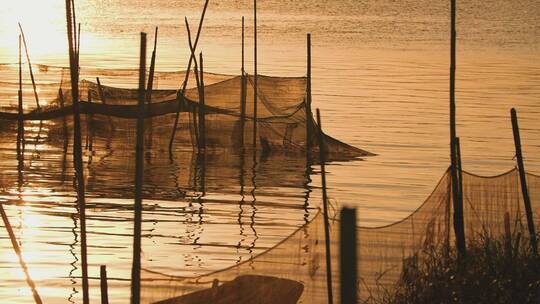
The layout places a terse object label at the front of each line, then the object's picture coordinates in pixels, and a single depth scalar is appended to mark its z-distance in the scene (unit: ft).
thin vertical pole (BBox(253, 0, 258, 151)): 97.91
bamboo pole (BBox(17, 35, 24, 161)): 98.27
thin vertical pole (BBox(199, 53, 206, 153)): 96.84
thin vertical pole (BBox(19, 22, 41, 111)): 102.25
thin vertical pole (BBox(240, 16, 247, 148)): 98.22
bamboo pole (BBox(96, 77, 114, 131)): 100.68
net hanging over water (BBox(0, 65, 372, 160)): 97.45
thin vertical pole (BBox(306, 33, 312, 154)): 93.97
